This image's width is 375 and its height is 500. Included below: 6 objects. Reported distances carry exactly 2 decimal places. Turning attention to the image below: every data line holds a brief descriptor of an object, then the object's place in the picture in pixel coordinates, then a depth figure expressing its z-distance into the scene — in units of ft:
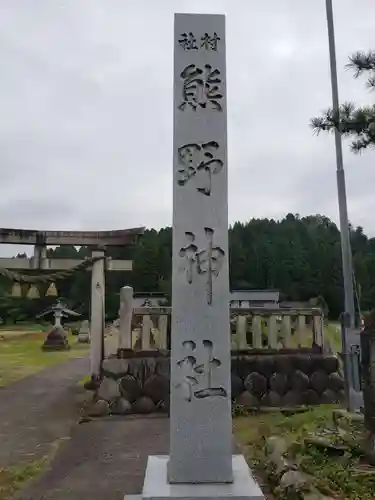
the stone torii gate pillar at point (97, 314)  27.09
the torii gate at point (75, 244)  28.27
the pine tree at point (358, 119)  16.31
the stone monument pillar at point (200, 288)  9.40
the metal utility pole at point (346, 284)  20.61
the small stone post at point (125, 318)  23.67
